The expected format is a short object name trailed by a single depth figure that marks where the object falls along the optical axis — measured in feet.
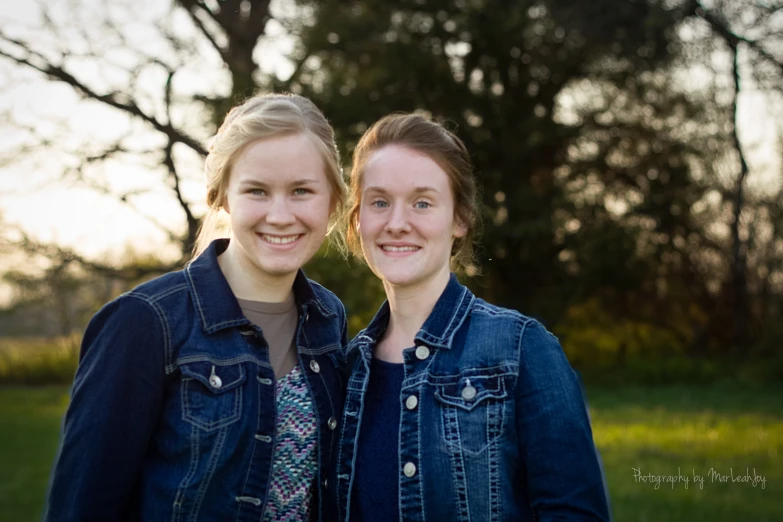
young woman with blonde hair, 7.32
